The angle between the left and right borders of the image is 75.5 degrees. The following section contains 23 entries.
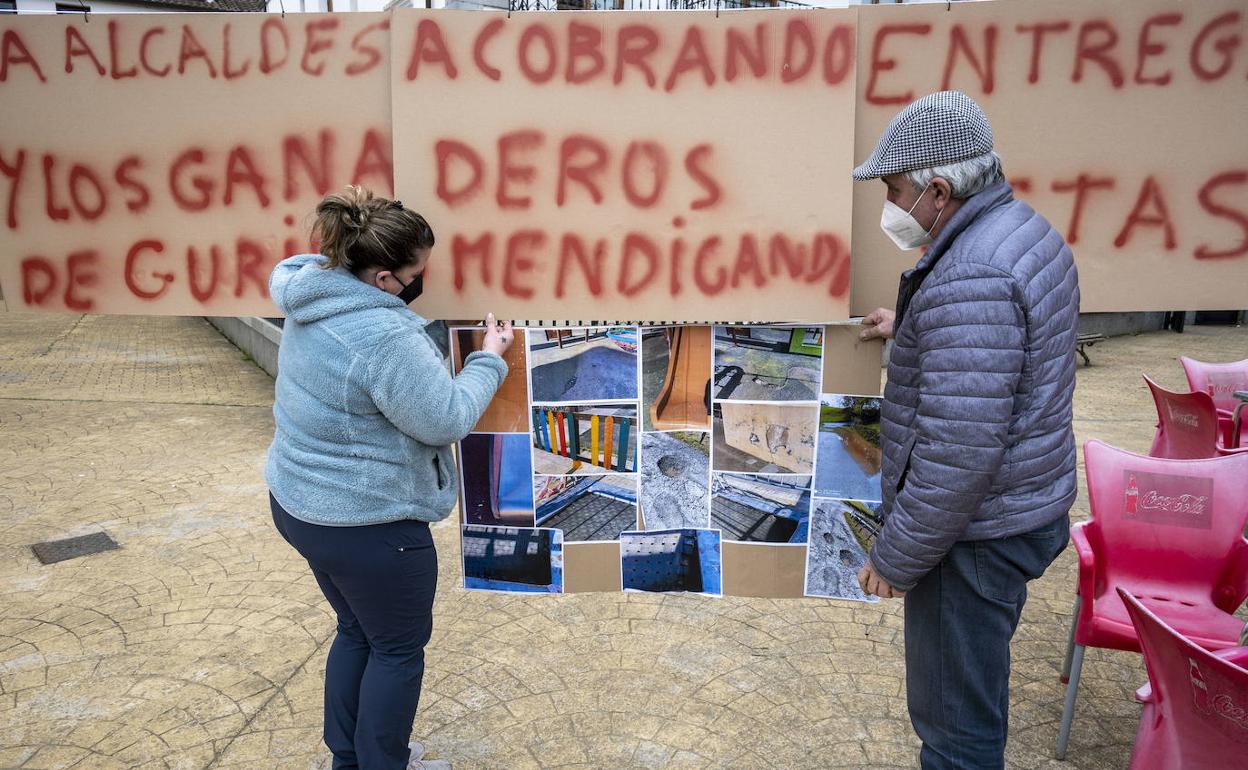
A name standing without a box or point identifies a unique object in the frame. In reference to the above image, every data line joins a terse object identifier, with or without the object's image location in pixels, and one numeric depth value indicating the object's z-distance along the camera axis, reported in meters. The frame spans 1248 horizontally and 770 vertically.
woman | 2.04
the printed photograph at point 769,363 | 2.71
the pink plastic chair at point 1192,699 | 1.53
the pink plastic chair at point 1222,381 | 4.81
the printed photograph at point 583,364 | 2.76
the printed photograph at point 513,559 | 3.00
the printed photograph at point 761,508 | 2.89
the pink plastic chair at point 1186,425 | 4.07
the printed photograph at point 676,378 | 2.76
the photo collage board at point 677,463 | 2.75
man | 1.75
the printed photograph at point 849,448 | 2.76
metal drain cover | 4.49
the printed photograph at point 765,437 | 2.81
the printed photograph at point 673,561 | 2.98
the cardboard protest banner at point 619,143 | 2.47
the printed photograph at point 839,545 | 2.87
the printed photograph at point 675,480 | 2.87
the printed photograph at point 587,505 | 2.93
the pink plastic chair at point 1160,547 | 2.68
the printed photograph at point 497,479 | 2.88
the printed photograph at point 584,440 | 2.85
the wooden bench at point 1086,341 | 11.00
